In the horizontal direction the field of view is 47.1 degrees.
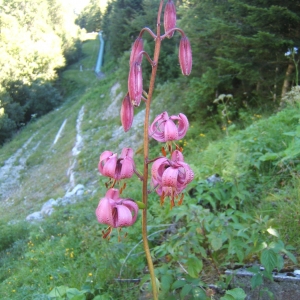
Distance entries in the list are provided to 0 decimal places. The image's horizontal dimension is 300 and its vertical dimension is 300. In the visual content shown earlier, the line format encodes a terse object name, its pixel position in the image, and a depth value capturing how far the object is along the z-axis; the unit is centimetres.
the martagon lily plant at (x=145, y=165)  28
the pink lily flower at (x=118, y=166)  28
